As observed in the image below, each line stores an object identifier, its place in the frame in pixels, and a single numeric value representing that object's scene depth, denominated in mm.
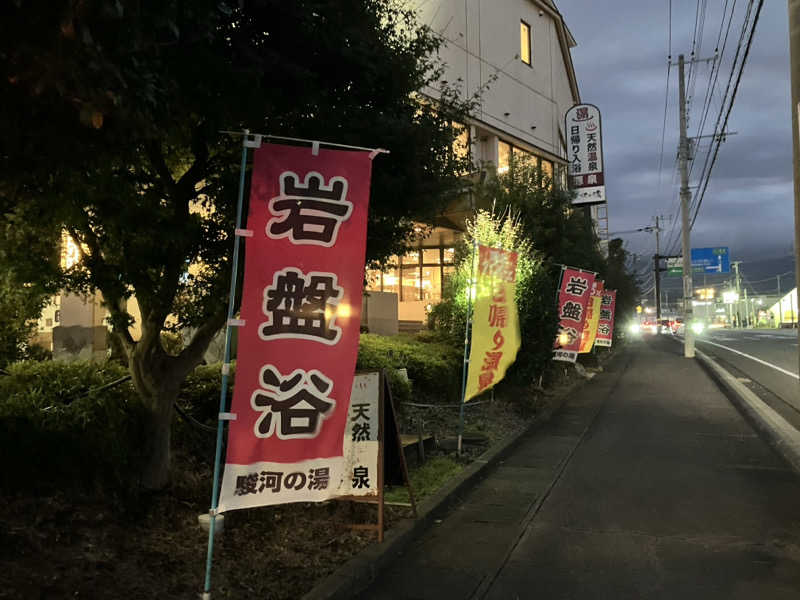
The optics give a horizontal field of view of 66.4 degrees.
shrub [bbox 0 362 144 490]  4648
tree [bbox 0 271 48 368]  5230
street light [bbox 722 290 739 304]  114712
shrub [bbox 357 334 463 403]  10849
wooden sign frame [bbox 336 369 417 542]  5441
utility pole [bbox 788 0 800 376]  7059
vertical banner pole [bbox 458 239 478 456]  8719
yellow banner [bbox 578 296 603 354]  19484
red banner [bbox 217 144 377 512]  4105
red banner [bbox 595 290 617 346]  23347
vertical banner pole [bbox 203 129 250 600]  3871
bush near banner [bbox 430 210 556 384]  12961
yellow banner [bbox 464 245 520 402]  9547
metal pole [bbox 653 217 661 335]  65125
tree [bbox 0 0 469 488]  3502
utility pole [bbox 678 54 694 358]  29172
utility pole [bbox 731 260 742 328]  109075
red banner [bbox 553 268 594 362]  14953
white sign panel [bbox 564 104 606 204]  24078
